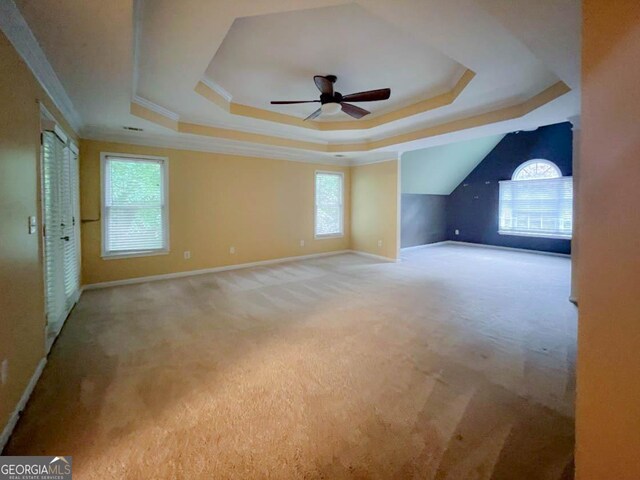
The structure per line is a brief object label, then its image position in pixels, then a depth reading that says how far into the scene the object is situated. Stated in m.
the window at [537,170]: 6.94
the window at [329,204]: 6.82
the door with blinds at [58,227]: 2.47
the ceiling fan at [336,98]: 3.00
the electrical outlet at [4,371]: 1.52
